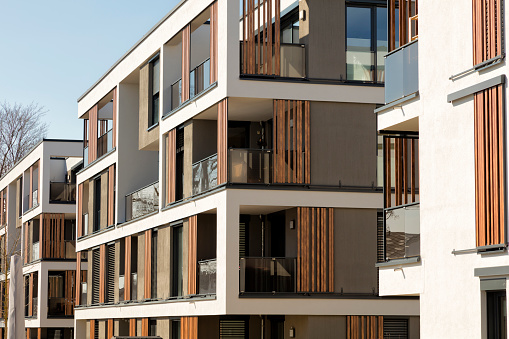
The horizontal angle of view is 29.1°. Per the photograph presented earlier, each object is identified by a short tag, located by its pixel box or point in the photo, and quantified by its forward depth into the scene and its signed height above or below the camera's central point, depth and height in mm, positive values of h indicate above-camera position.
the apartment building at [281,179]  26922 +2739
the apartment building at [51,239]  51594 +2043
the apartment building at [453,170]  16406 +1852
